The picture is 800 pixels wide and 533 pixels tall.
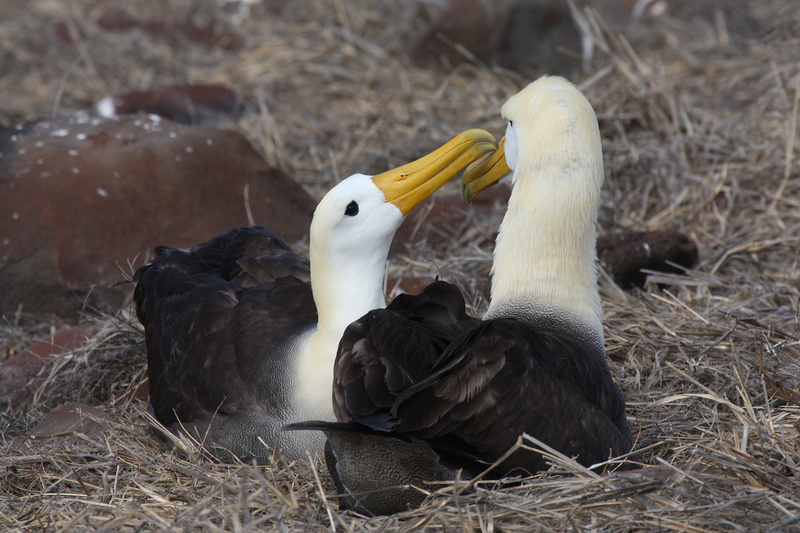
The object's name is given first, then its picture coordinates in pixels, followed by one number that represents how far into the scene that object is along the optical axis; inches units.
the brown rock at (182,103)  609.0
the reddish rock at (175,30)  831.1
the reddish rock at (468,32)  697.0
